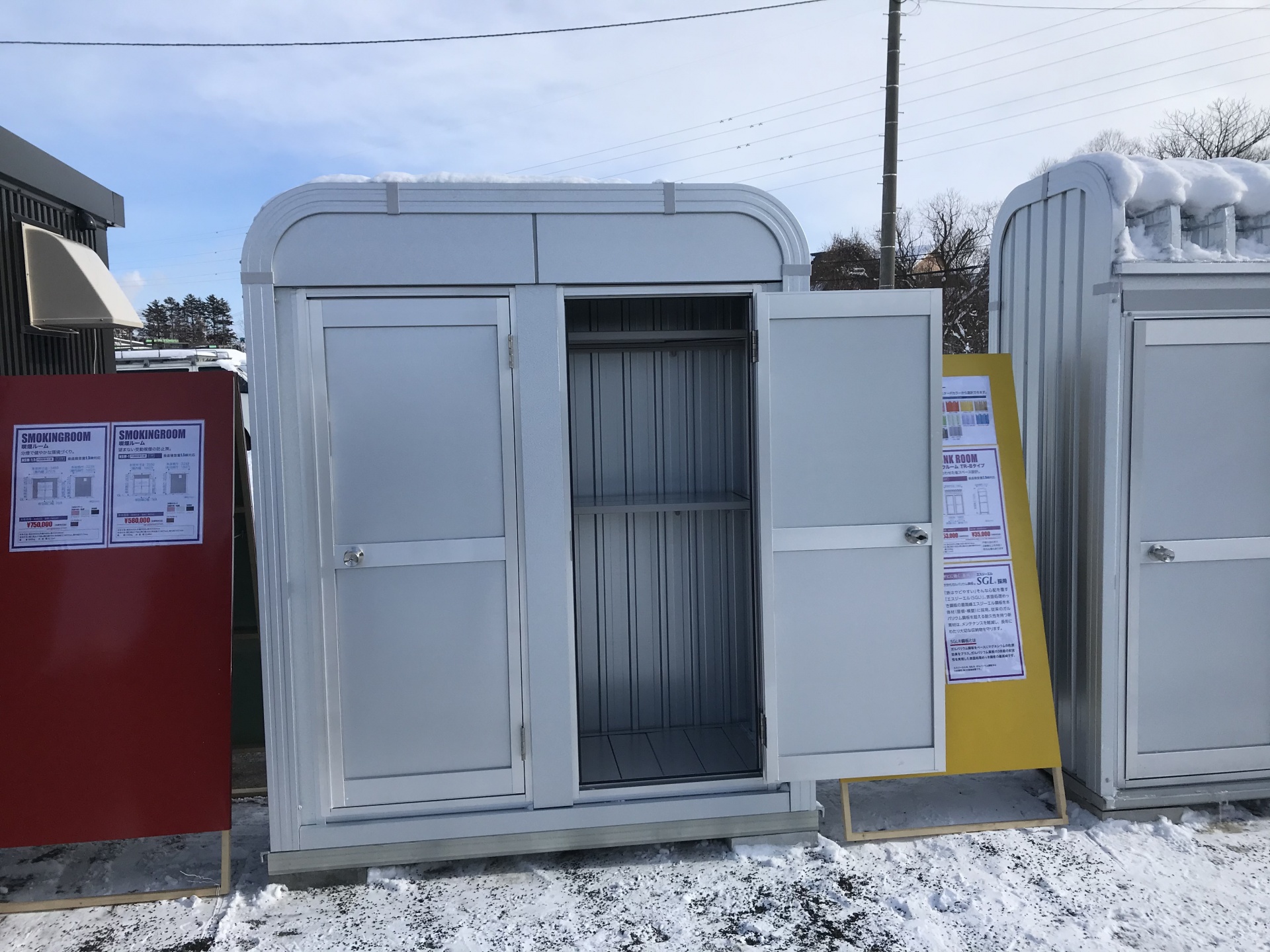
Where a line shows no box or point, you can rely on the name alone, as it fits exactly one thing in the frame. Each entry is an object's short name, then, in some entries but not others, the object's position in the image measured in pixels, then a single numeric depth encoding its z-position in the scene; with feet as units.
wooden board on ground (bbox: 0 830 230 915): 9.02
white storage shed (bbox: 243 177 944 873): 8.93
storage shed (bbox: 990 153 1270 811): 10.11
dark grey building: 13.94
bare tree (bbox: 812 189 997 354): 60.08
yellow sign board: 10.38
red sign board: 9.09
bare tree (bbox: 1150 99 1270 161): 62.85
